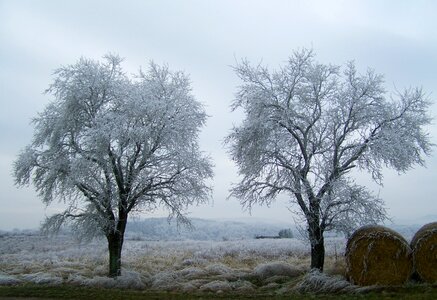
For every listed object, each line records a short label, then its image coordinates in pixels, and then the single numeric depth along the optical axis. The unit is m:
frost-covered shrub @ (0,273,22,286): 20.88
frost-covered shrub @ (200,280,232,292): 18.11
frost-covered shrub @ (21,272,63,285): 20.47
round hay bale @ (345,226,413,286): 16.81
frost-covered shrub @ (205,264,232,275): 22.06
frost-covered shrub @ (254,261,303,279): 21.22
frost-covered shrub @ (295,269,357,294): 16.81
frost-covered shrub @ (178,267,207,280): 21.42
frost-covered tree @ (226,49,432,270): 19.73
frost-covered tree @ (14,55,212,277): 21.91
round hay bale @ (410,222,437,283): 16.47
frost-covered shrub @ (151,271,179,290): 19.25
